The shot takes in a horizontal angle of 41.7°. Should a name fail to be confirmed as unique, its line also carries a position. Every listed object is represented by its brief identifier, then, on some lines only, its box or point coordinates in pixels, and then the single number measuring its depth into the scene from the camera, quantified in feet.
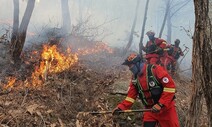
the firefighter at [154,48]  33.42
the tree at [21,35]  31.55
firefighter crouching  18.04
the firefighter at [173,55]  37.04
